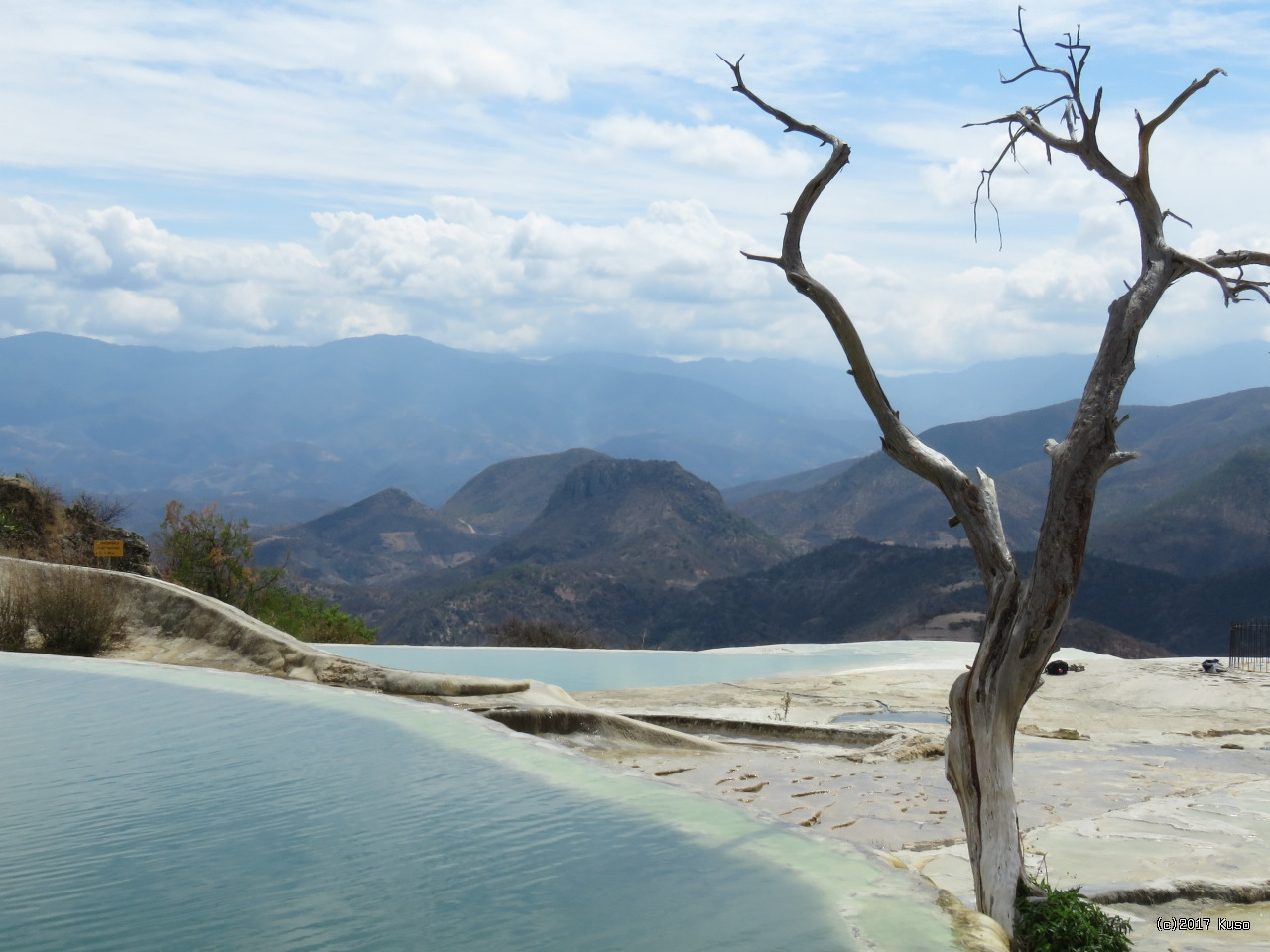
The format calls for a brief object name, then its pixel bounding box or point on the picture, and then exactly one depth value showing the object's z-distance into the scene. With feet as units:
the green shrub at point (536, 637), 83.76
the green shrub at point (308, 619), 58.18
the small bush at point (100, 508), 53.55
